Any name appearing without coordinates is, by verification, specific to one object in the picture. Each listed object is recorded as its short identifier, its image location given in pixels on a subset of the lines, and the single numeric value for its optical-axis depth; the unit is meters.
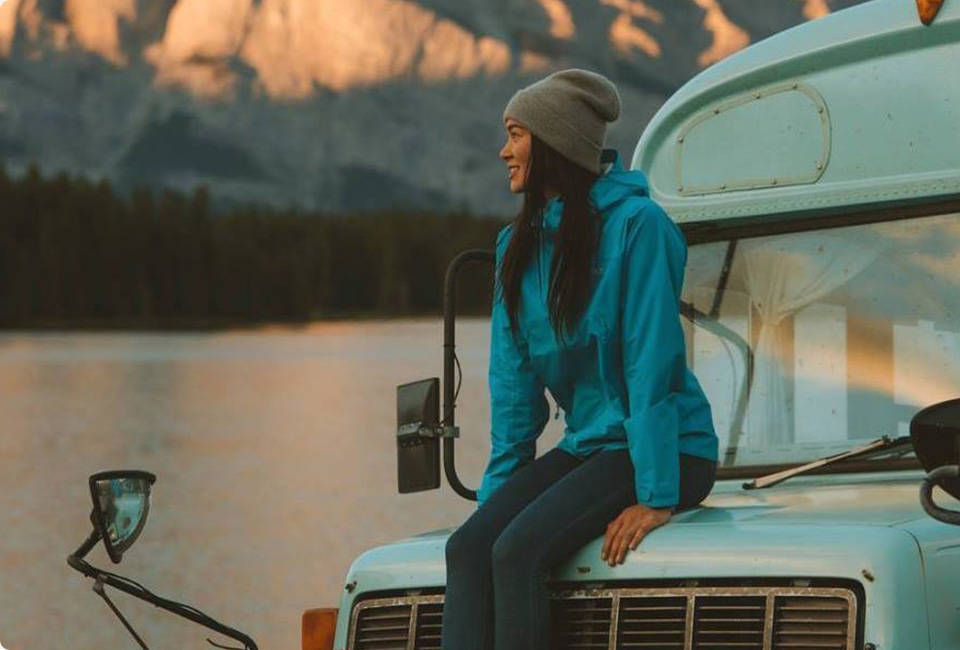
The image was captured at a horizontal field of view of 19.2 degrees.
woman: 5.19
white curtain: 6.46
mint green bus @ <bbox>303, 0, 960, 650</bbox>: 5.41
